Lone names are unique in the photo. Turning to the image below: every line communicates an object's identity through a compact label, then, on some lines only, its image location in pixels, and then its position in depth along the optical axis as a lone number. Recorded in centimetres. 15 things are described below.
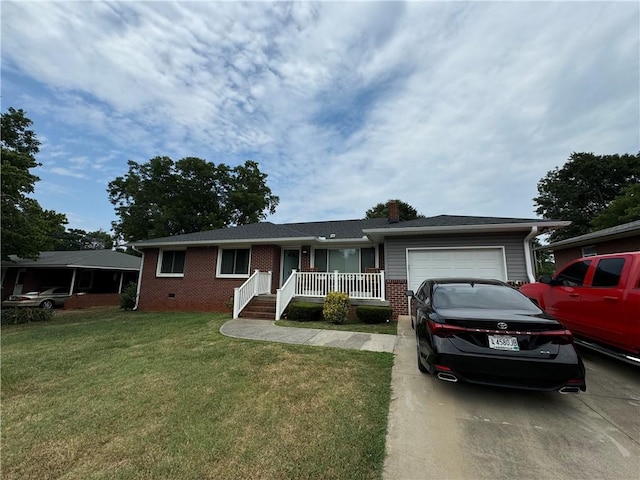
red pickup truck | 363
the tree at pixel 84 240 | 4986
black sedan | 286
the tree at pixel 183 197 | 2798
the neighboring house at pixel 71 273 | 1756
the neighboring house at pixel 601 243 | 984
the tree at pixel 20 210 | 1180
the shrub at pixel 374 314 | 834
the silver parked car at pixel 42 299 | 1528
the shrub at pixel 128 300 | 1408
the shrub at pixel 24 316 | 1130
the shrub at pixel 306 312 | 912
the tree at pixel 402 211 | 3038
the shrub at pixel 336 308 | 863
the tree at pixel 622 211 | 1965
